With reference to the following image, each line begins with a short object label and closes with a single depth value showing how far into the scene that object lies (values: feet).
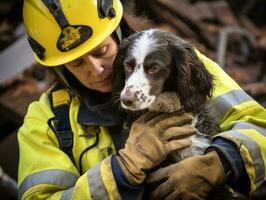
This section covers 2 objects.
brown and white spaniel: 16.75
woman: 16.95
